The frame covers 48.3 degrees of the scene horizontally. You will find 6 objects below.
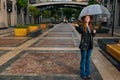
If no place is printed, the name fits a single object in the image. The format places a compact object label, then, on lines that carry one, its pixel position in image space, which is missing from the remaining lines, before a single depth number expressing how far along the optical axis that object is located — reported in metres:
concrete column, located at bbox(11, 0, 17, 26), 27.21
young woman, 3.80
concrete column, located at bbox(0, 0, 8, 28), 21.98
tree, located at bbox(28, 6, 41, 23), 34.10
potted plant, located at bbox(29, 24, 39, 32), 16.17
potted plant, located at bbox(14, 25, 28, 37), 12.51
